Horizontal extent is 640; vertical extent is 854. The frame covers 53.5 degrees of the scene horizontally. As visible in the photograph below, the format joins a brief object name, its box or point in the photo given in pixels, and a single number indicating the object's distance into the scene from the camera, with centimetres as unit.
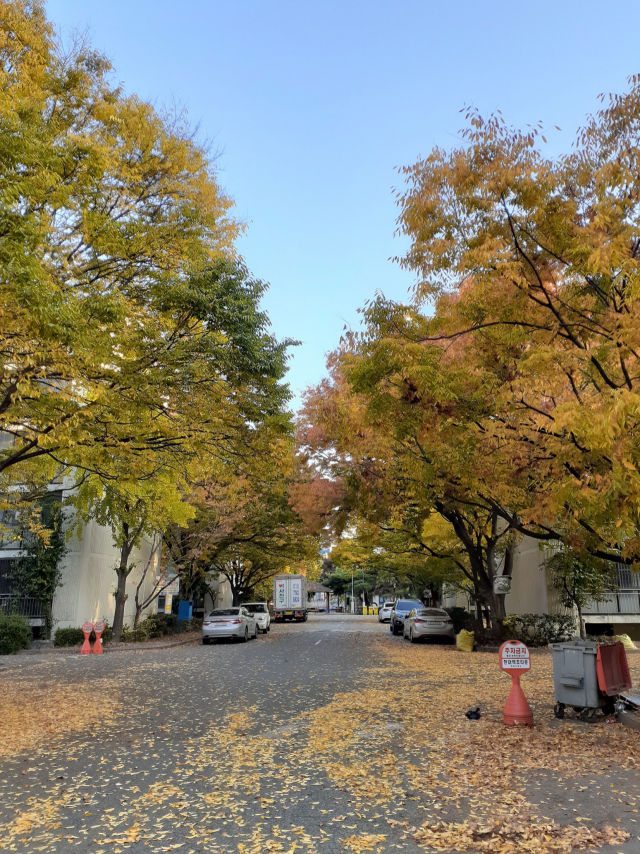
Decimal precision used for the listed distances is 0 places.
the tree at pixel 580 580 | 2053
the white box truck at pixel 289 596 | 4803
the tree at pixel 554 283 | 656
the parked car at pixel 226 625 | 2485
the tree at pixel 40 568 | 2294
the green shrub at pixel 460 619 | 2600
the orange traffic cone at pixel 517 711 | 837
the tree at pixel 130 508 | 1328
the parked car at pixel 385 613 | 5132
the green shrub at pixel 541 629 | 2062
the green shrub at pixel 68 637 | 2231
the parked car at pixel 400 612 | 3158
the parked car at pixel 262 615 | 3209
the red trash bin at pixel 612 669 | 849
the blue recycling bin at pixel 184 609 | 3180
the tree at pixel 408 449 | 912
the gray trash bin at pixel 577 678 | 855
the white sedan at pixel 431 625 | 2392
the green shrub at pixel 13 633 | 2058
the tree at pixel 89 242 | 686
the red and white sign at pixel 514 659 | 855
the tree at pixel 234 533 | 2639
